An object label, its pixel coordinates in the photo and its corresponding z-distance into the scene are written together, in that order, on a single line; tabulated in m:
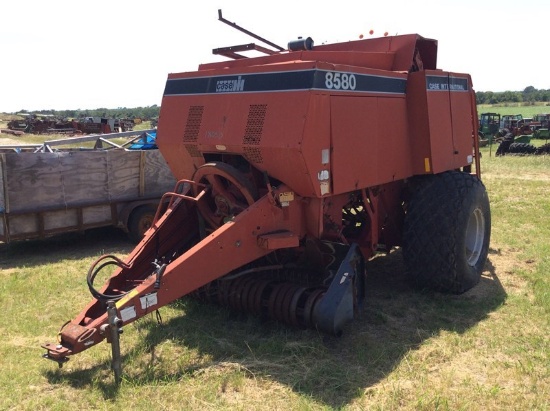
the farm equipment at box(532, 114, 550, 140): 25.34
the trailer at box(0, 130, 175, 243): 6.82
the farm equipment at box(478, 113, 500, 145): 27.41
